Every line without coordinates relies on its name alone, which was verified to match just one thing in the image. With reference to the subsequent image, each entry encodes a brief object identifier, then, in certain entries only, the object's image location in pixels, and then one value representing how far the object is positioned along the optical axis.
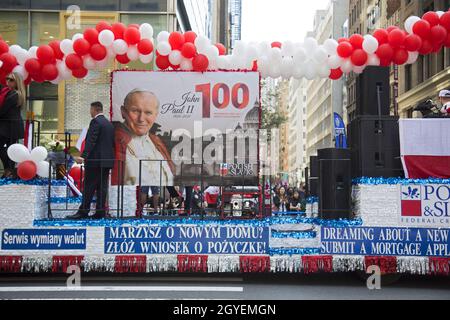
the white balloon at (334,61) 8.89
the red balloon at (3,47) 8.52
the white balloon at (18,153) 7.35
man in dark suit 7.99
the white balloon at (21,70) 8.59
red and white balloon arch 8.59
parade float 7.28
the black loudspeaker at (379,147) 7.60
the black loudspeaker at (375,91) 7.84
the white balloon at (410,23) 8.70
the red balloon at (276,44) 9.27
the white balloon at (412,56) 8.82
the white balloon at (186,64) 8.91
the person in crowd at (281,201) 16.19
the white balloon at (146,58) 9.01
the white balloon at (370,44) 8.62
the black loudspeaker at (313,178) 10.07
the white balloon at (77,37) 8.62
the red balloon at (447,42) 8.61
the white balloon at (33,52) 8.65
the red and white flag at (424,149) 7.48
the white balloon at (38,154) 7.44
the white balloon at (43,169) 7.52
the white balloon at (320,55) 8.93
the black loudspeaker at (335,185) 7.70
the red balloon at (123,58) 8.93
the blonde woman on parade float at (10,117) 7.79
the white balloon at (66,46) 8.66
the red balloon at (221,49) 9.16
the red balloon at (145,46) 8.83
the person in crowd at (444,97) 8.74
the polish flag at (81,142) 10.27
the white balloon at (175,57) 8.89
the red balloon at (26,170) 7.39
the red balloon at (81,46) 8.55
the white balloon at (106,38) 8.55
